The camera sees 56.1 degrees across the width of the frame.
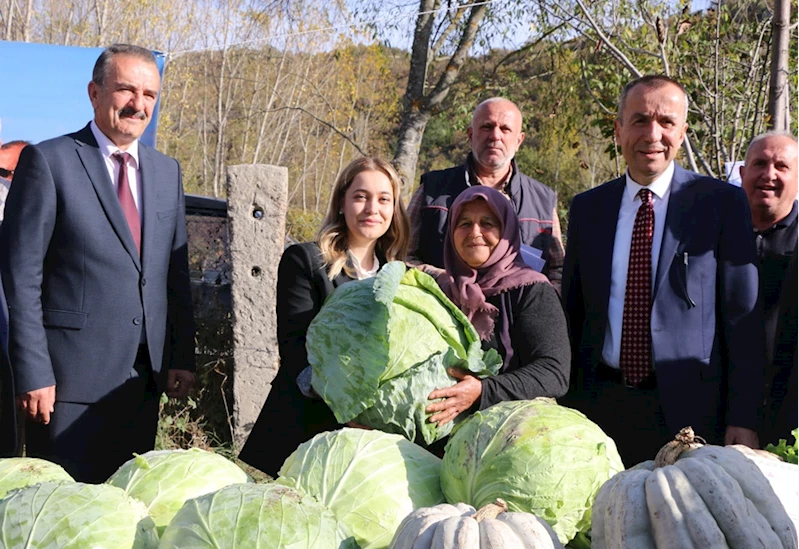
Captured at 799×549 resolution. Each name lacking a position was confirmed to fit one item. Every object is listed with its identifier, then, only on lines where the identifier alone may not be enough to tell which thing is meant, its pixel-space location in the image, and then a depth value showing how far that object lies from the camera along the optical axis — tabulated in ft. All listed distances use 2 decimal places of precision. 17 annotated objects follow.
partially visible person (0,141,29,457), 11.50
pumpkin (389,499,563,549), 4.64
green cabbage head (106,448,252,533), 5.65
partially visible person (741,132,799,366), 12.29
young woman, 9.22
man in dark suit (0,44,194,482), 10.25
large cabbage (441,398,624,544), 5.61
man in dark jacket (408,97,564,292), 13.30
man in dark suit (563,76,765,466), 9.34
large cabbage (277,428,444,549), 5.65
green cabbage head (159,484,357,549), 4.79
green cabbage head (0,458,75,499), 5.91
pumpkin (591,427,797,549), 4.67
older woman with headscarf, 8.34
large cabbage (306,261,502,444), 6.94
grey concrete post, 18.11
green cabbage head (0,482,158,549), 4.84
